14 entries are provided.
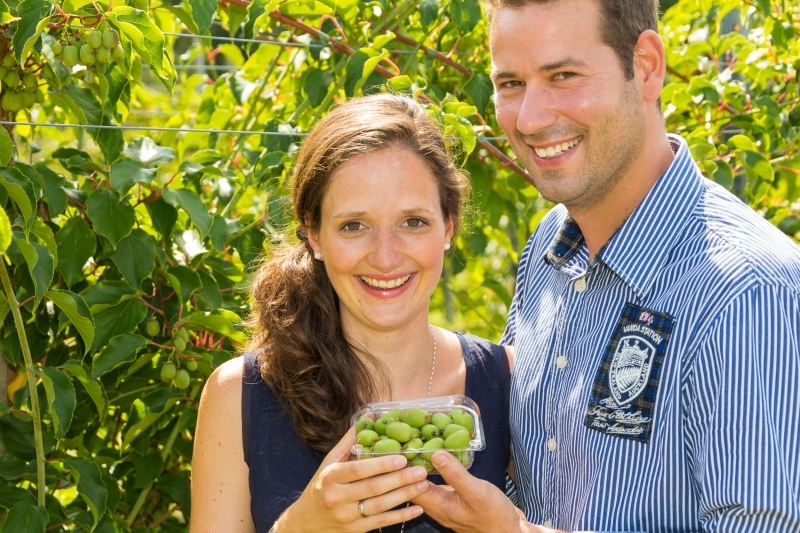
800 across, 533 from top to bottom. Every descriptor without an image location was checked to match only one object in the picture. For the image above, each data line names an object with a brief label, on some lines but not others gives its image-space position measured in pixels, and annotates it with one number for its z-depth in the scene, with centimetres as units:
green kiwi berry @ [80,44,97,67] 193
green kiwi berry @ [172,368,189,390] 227
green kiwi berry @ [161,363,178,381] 227
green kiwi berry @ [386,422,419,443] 162
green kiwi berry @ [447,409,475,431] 172
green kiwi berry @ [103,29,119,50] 193
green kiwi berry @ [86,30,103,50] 192
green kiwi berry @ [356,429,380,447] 165
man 154
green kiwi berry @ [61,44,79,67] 194
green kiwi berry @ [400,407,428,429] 167
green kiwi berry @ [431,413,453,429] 168
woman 196
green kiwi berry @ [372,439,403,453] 160
